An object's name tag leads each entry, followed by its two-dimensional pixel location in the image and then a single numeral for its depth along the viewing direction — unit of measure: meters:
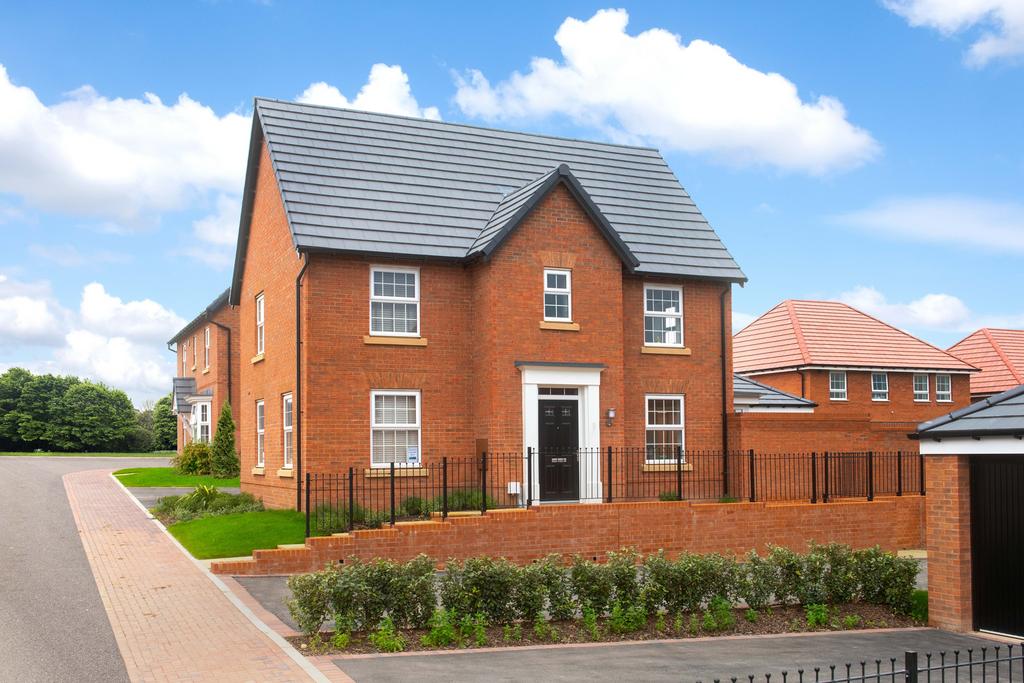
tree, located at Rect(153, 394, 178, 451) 68.38
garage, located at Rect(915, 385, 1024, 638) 13.47
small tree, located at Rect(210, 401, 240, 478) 36.75
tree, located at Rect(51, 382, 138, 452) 63.19
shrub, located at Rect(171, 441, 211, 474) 37.69
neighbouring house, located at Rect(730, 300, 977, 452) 40.84
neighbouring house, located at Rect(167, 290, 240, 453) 40.88
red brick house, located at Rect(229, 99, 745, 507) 22.67
